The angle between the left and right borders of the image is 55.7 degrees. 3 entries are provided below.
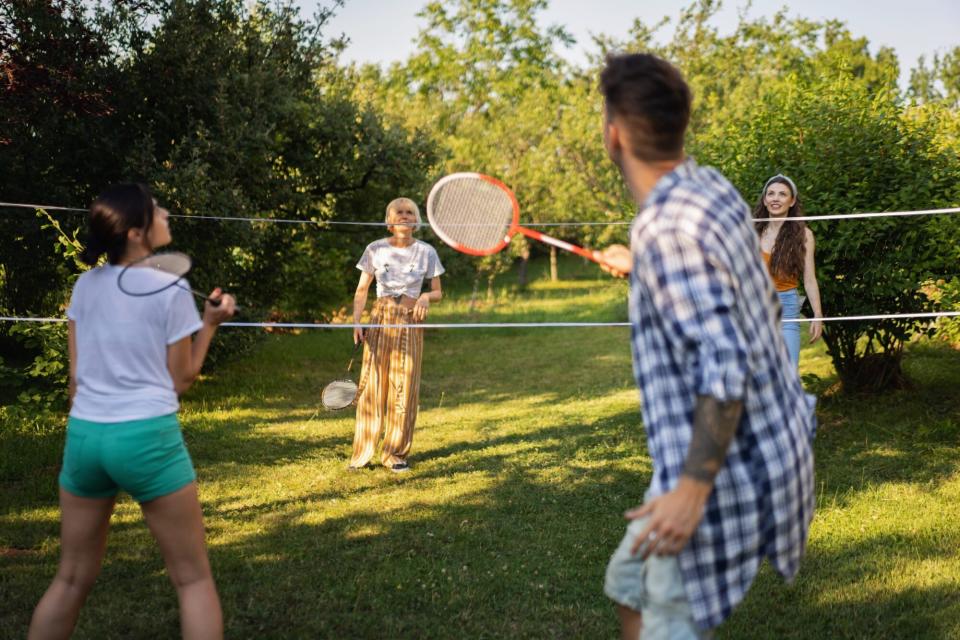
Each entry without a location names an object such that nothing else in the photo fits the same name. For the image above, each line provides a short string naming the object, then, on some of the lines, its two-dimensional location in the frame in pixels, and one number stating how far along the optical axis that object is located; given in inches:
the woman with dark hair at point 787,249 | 270.1
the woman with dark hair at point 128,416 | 116.6
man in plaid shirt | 79.0
